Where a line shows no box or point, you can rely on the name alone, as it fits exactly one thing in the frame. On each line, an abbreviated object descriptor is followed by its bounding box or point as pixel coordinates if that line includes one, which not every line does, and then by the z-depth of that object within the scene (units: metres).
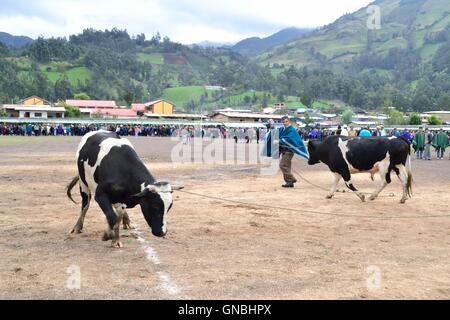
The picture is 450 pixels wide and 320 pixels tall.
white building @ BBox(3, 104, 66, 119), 102.50
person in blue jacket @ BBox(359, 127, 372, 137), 23.37
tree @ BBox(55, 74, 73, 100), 161.25
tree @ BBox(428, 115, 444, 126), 102.66
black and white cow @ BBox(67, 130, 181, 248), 7.98
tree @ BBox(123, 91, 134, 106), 164.62
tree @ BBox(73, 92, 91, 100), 149.50
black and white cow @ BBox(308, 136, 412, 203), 14.26
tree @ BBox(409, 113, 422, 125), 106.59
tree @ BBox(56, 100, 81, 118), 108.38
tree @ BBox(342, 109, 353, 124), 119.16
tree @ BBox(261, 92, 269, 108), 174.25
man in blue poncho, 17.11
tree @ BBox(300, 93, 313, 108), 169.25
